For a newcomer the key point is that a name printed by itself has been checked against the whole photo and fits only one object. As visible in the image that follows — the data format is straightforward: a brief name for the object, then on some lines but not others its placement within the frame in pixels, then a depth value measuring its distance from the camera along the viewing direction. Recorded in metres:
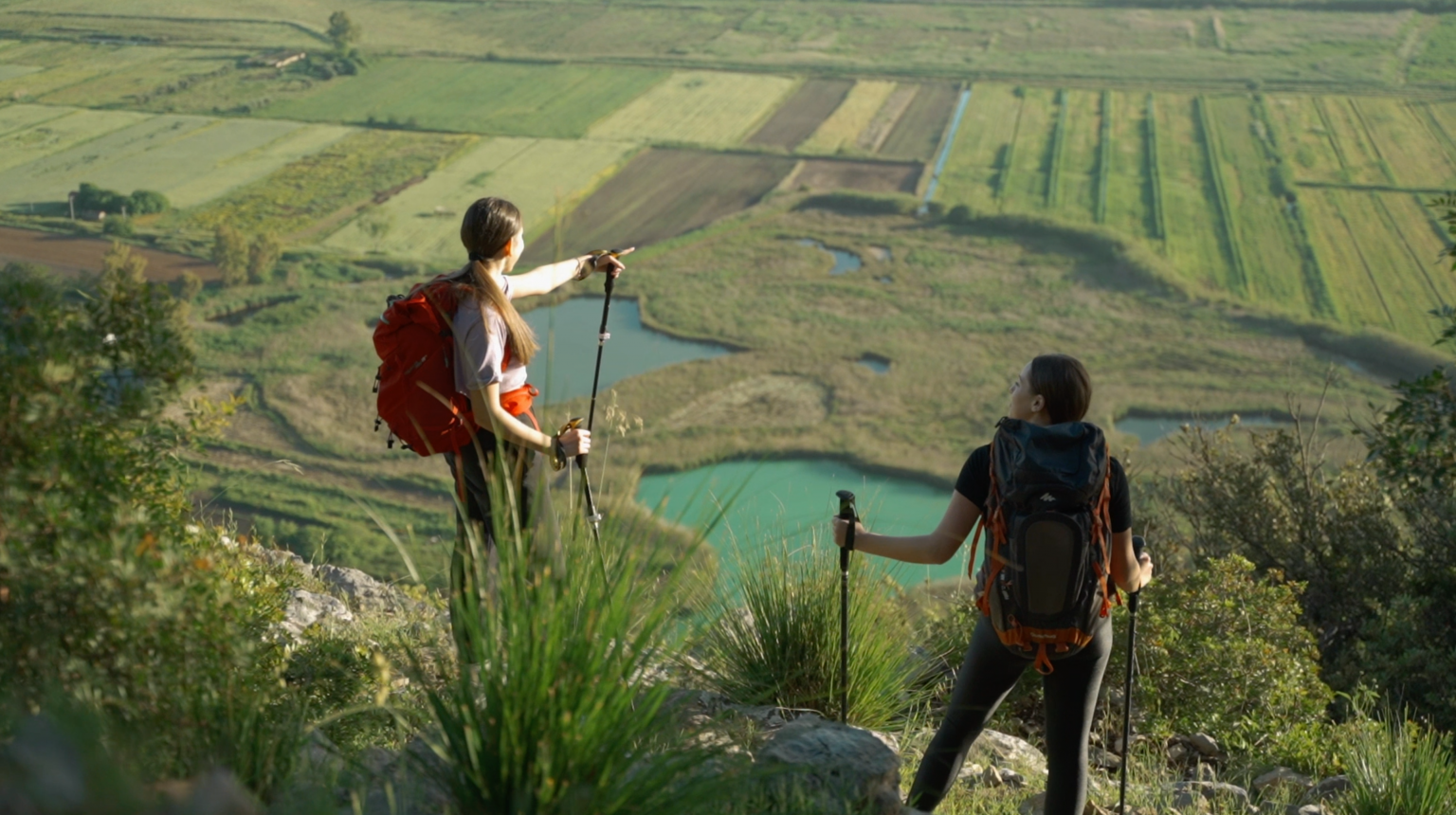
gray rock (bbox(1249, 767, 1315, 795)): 5.34
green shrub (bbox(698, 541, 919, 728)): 4.62
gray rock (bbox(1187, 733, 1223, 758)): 6.22
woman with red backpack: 3.78
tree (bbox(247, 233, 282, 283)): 44.62
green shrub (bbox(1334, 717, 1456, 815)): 4.33
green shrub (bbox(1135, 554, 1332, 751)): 6.37
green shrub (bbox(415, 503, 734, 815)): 2.75
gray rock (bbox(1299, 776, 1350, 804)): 5.13
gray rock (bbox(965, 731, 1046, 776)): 5.03
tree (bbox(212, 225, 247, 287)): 44.50
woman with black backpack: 3.23
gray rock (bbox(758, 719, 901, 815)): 3.48
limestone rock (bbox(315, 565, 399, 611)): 7.58
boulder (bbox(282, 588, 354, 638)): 6.00
